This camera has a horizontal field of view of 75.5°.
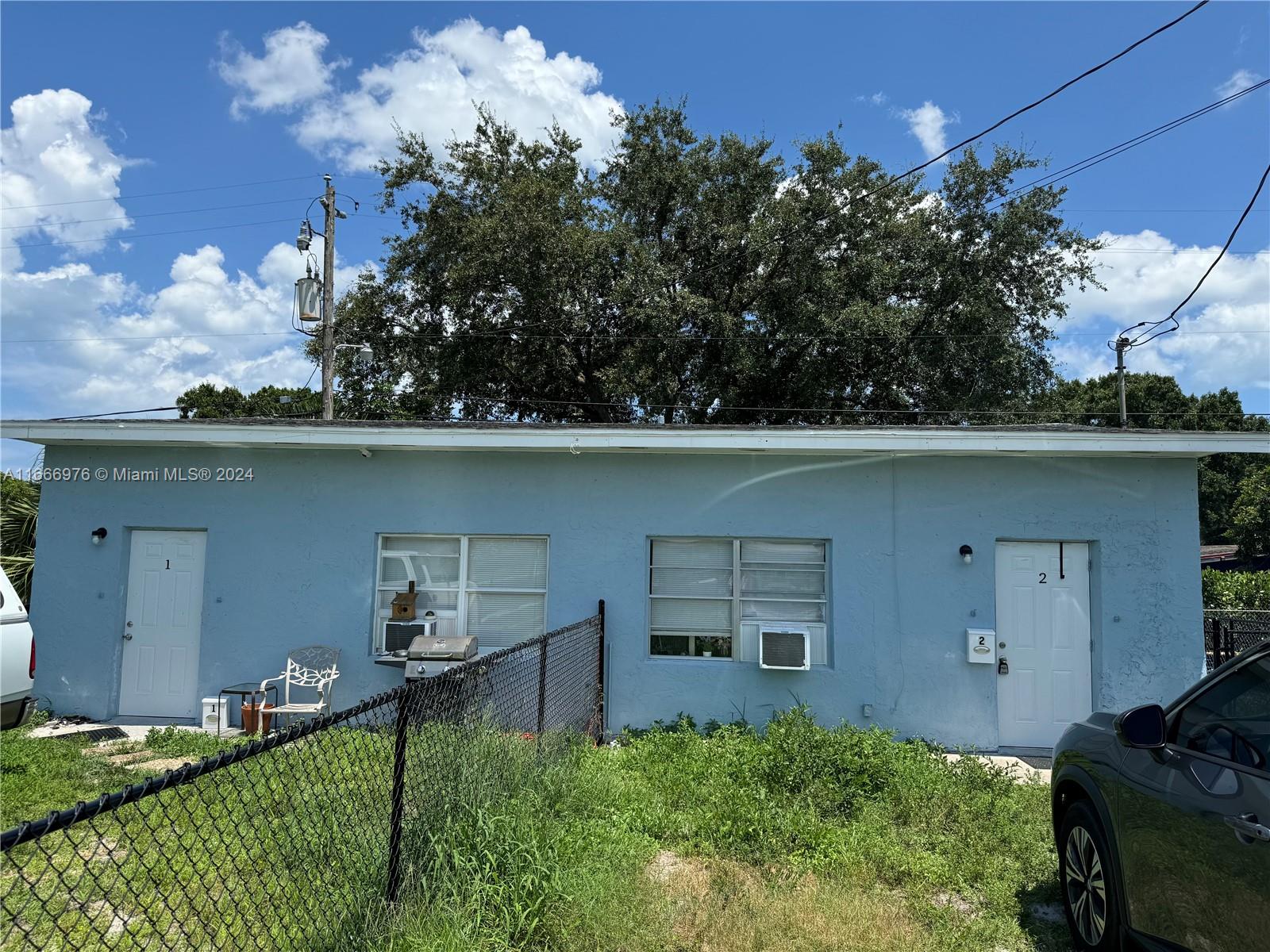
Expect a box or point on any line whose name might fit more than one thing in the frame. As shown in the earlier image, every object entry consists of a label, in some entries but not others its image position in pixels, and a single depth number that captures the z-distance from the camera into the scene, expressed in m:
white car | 6.45
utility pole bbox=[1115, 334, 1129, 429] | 26.22
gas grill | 7.63
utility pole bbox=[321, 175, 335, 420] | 17.97
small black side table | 8.13
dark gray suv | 2.73
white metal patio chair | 8.37
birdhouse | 8.52
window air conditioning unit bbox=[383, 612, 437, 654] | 8.42
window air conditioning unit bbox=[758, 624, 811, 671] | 7.94
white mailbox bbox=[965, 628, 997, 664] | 7.91
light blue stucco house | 7.98
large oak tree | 18.33
